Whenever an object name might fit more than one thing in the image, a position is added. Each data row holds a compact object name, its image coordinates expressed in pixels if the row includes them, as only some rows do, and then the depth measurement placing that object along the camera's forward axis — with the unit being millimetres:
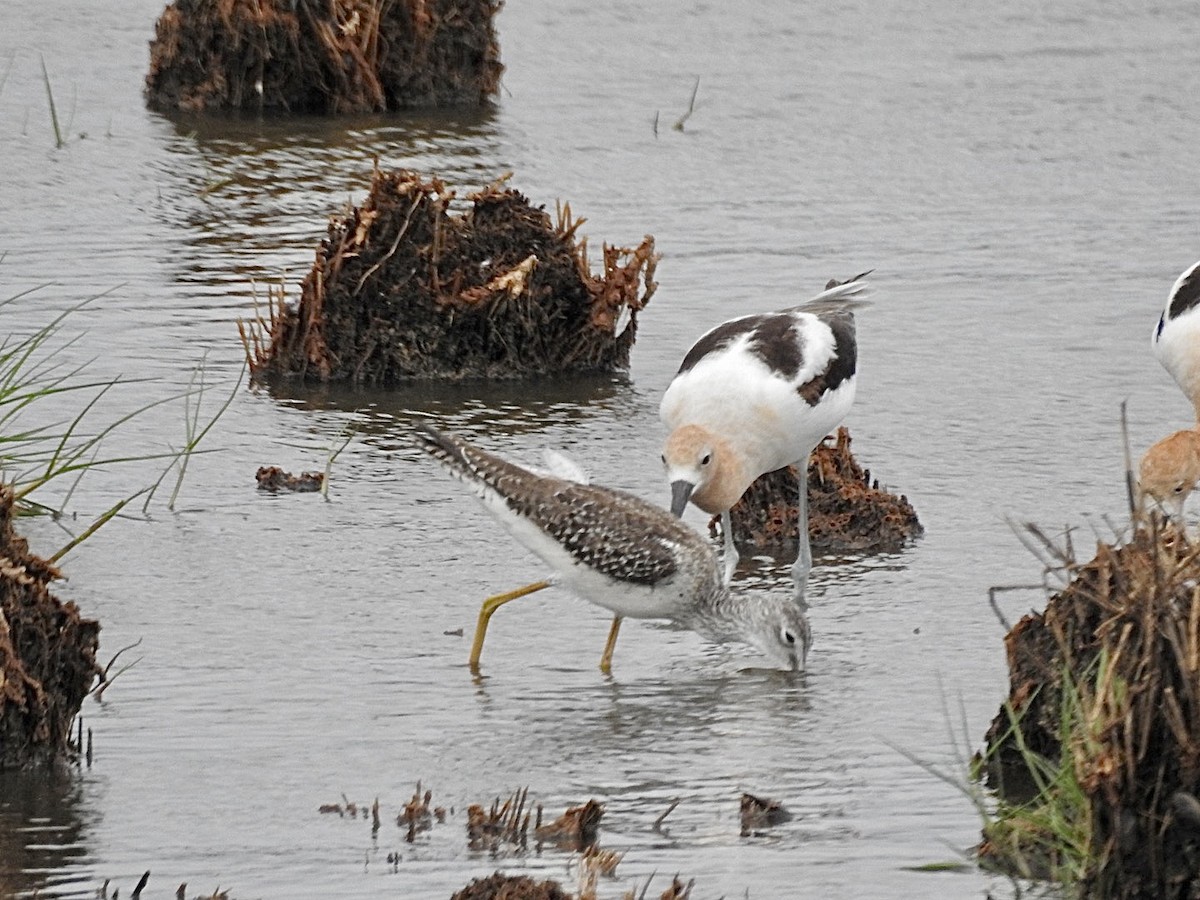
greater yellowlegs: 15852
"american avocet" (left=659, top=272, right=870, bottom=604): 17750
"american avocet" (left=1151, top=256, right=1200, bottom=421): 20031
